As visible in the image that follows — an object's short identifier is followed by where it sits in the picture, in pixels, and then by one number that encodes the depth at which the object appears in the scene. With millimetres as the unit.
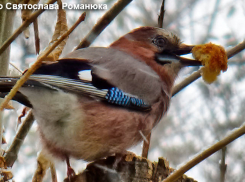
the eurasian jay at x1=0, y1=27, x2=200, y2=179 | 5098
